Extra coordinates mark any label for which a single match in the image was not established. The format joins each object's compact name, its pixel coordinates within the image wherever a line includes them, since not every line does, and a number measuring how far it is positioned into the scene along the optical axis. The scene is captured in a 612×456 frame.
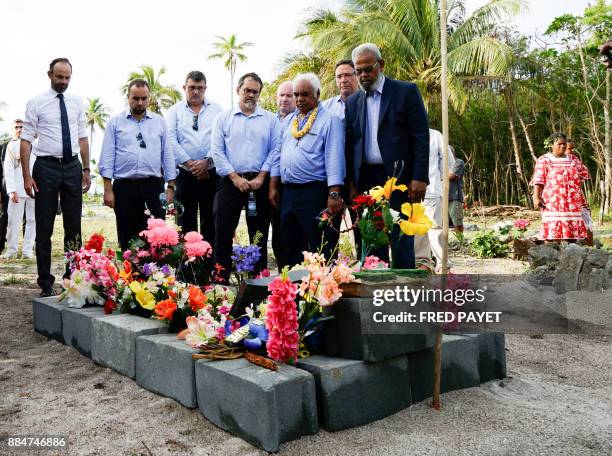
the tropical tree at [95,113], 56.88
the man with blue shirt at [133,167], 4.91
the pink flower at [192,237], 3.91
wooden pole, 2.55
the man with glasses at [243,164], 4.69
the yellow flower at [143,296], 3.45
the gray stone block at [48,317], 3.90
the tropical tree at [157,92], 39.72
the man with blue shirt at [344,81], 4.76
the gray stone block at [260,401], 2.25
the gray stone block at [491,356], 3.10
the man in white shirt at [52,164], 4.94
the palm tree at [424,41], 18.64
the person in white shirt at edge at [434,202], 5.97
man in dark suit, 3.70
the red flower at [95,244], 4.11
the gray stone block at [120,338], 3.11
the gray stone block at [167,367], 2.68
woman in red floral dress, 6.71
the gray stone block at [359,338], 2.48
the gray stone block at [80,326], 3.55
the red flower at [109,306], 3.66
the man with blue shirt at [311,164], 3.97
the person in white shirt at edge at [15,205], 7.92
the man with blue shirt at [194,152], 5.14
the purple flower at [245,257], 4.11
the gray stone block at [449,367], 2.78
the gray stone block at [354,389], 2.44
